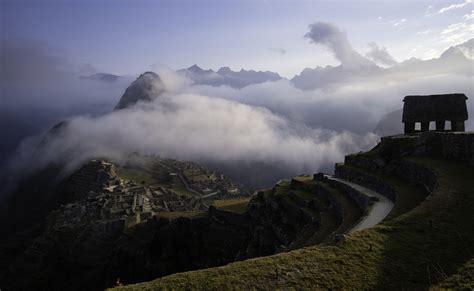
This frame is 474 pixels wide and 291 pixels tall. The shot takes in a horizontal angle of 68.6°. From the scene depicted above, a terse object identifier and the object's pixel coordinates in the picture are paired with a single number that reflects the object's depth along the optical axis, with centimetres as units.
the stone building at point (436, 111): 3581
